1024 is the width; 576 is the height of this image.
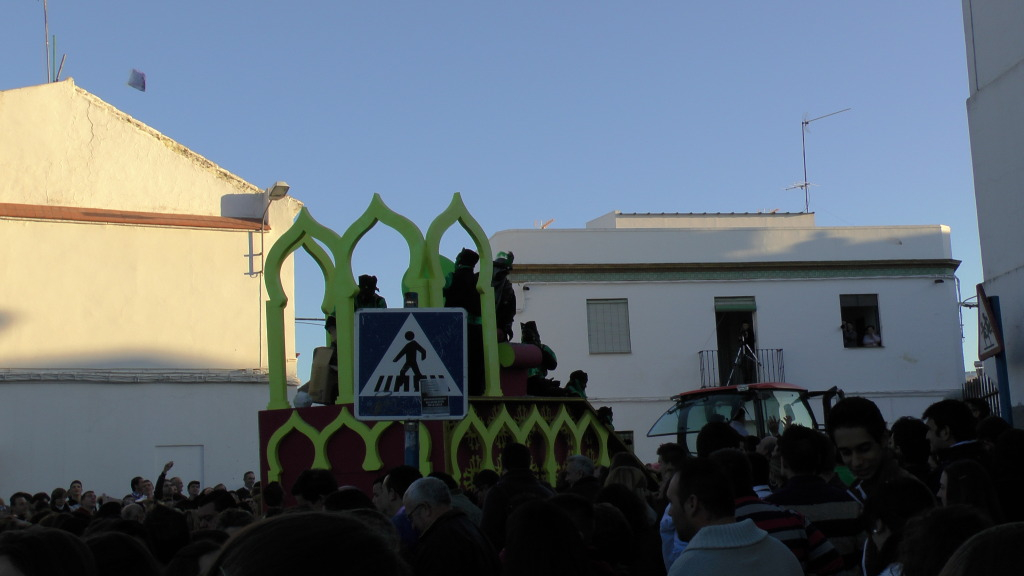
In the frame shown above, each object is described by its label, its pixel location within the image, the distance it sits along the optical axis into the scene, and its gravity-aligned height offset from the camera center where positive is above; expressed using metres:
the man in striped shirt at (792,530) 4.81 -0.56
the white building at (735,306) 28.09 +2.12
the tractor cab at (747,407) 18.30 -0.21
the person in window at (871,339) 29.14 +1.17
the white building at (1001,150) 12.78 +2.55
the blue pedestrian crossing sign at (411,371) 6.79 +0.22
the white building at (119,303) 22.36 +2.37
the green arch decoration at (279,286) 10.64 +1.18
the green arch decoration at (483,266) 10.20 +1.23
